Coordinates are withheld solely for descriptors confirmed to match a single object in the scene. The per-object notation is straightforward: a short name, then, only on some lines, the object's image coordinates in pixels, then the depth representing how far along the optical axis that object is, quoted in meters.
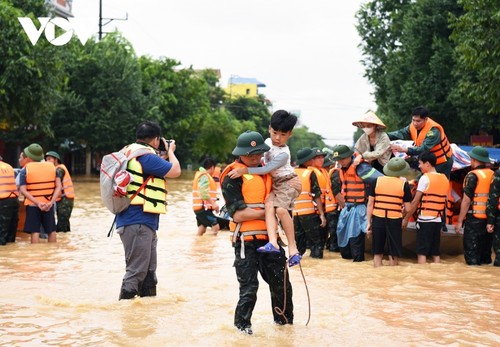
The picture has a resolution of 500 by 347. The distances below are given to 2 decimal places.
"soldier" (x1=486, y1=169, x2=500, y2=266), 11.51
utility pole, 54.78
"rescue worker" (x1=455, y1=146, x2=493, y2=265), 11.77
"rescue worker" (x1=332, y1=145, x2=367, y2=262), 12.27
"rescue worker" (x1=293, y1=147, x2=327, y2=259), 12.41
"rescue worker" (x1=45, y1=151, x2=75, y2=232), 15.56
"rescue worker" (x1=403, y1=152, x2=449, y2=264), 11.56
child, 6.79
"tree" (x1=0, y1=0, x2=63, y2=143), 29.09
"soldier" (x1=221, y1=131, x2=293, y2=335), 6.85
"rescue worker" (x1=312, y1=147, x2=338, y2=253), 12.88
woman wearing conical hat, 11.33
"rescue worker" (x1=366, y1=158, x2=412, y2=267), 11.32
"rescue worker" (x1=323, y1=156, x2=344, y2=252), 12.99
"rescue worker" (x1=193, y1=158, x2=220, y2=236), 16.11
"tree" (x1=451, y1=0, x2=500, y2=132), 19.61
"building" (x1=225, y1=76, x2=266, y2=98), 155.41
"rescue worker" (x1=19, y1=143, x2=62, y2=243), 13.98
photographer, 8.01
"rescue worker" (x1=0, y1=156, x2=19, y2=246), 13.99
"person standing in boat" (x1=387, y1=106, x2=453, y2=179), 11.67
